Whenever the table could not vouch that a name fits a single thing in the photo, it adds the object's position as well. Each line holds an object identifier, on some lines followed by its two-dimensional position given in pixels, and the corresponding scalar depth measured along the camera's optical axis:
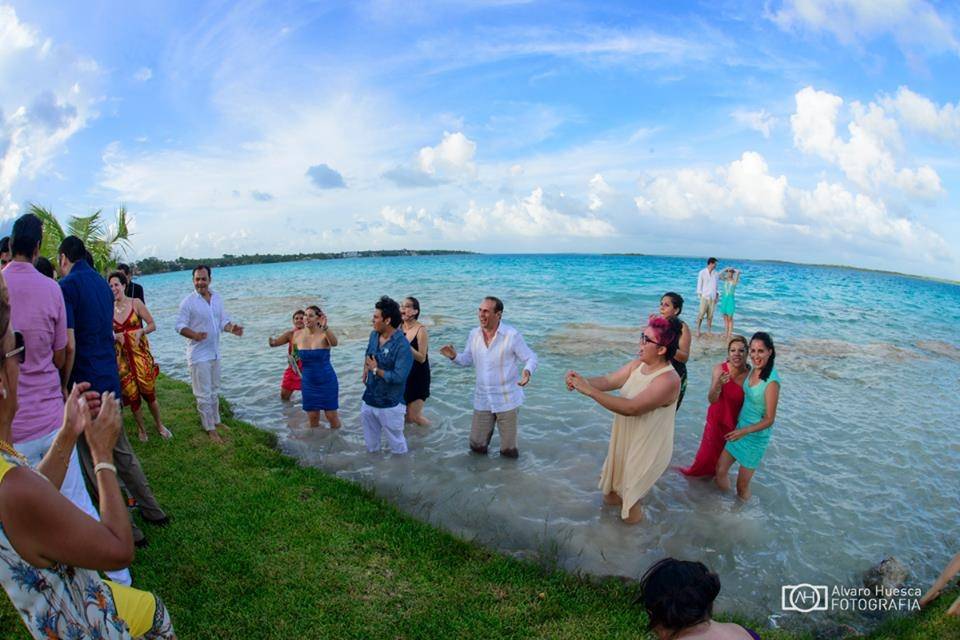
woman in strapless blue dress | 7.39
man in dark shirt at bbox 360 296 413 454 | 6.35
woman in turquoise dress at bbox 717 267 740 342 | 16.52
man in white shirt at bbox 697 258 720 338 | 16.69
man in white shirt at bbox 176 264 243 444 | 6.63
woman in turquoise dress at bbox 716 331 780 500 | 5.50
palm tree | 11.98
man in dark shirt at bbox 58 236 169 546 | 4.39
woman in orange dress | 6.48
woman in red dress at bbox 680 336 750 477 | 5.83
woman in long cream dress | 4.58
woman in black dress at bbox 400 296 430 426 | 7.62
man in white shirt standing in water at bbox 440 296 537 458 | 6.45
